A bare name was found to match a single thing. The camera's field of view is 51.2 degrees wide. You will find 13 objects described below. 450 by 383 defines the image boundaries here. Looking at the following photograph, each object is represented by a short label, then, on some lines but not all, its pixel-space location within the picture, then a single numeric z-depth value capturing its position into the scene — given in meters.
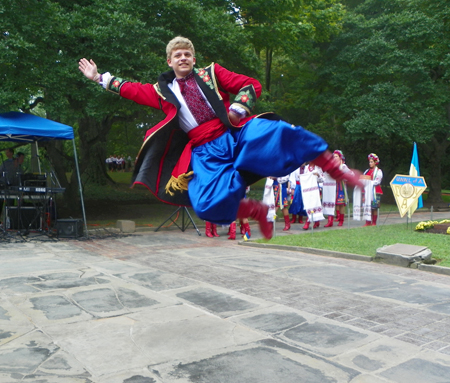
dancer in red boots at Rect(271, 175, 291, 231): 12.79
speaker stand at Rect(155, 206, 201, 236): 13.11
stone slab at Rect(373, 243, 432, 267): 8.01
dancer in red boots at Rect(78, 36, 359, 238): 3.57
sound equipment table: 10.95
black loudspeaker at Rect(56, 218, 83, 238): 11.32
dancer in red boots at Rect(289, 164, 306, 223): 14.42
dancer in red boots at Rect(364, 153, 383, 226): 12.84
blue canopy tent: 10.19
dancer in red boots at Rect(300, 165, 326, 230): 12.92
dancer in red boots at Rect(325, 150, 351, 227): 13.88
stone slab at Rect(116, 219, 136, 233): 12.67
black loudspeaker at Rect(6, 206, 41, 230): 11.84
